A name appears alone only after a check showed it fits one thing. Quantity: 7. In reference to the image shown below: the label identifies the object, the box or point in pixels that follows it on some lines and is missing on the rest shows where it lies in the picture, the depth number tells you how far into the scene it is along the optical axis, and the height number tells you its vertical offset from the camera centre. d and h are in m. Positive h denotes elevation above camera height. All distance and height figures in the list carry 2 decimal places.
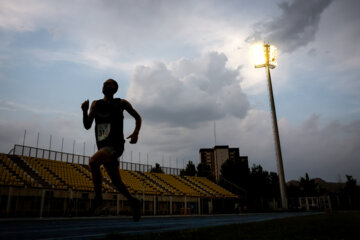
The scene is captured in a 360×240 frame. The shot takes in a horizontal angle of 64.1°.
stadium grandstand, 22.86 +0.72
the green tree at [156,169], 62.94 +6.18
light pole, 39.09 +17.06
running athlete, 4.24 +0.97
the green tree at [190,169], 60.61 +5.73
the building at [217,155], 125.94 +19.24
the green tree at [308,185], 56.34 +1.95
